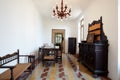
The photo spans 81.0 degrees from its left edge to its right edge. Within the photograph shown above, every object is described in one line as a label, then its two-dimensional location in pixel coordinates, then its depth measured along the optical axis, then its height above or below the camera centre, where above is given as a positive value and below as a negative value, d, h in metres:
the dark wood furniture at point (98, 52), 2.58 -0.45
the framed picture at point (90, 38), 3.17 +0.13
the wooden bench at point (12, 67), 1.60 -0.79
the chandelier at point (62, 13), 3.45 +1.36
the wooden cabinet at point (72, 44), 6.61 -0.33
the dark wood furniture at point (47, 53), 3.57 -0.79
